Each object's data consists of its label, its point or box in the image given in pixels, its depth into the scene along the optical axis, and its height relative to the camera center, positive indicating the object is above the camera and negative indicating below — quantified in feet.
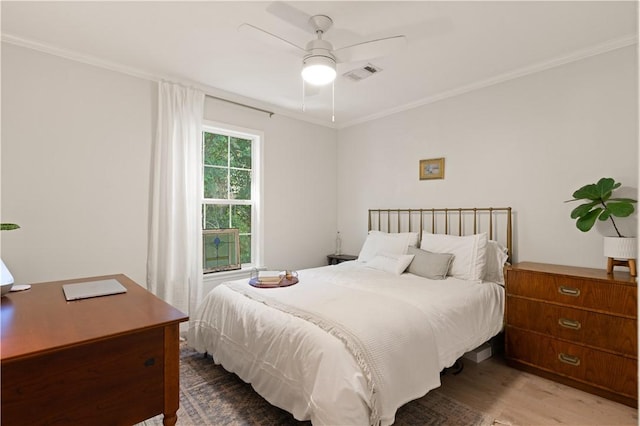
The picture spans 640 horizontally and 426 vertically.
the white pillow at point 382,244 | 11.21 -1.11
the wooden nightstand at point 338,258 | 14.11 -1.97
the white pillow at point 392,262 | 9.99 -1.57
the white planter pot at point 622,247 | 7.14 -0.74
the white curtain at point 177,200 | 9.96 +0.40
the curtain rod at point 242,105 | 11.22 +4.06
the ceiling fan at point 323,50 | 6.16 +3.37
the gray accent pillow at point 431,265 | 9.37 -1.53
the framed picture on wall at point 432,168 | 11.68 +1.69
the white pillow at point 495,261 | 9.48 -1.42
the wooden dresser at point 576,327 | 6.82 -2.66
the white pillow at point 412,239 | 11.19 -0.89
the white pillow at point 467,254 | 9.22 -1.20
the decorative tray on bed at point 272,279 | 8.32 -1.80
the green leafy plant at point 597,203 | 7.45 +0.28
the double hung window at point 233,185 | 11.72 +1.09
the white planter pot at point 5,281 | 4.71 -1.02
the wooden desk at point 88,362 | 3.18 -1.64
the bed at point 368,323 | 5.13 -2.20
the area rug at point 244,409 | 6.21 -4.04
